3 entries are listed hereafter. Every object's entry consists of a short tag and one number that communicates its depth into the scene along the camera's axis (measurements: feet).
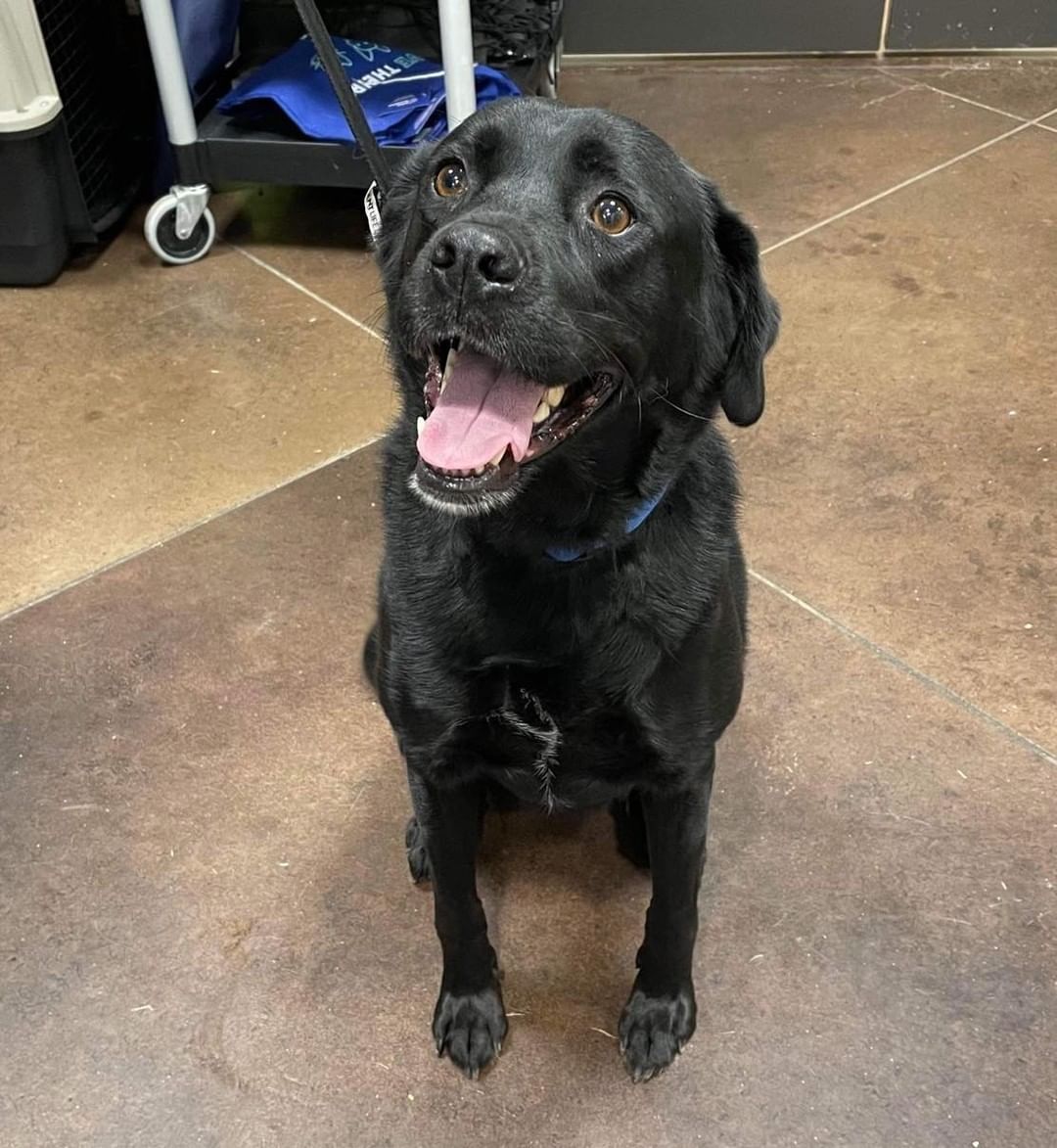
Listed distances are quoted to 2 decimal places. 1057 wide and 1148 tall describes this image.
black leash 4.73
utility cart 8.11
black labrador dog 3.38
